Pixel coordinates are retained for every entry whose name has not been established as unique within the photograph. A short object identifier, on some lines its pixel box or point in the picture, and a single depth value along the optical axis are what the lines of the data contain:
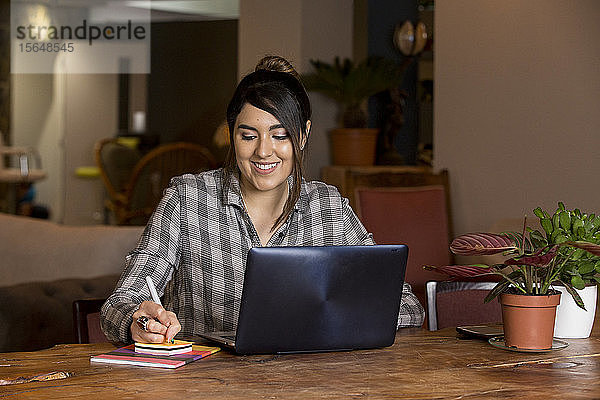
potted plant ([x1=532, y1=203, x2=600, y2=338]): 3.39
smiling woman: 3.78
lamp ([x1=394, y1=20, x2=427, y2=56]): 9.21
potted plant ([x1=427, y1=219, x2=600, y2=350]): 3.31
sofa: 4.40
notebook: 3.20
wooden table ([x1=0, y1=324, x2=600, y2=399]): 2.99
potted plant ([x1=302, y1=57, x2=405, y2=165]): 8.67
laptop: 3.20
